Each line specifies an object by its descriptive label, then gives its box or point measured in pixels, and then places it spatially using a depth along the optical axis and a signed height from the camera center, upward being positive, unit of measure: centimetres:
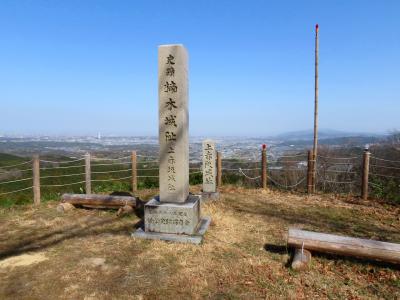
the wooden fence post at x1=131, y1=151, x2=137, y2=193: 900 -134
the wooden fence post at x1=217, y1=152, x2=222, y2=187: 959 -129
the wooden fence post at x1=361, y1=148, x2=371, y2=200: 773 -116
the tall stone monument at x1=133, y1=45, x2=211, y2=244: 477 -54
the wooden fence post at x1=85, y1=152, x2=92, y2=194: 812 -130
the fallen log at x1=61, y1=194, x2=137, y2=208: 637 -162
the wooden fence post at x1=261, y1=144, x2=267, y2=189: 923 -116
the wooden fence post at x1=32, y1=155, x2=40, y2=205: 724 -129
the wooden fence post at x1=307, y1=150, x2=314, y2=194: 862 -125
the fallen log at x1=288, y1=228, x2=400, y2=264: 375 -156
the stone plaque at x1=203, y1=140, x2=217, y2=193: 808 -106
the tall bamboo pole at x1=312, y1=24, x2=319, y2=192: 856 +68
